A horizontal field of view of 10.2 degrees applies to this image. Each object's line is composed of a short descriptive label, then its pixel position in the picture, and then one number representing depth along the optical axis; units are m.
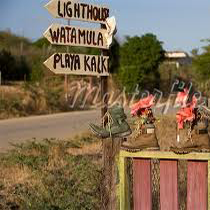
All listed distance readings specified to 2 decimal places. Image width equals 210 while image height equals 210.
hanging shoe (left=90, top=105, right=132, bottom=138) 8.42
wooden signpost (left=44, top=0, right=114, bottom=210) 10.33
